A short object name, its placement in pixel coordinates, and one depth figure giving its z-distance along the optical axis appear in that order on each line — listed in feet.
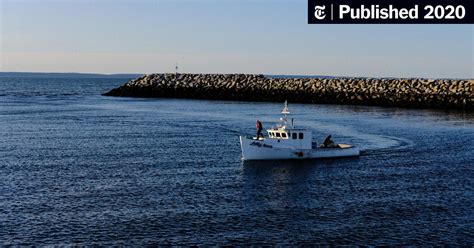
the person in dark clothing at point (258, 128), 170.53
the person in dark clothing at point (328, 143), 178.91
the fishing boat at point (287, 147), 168.25
